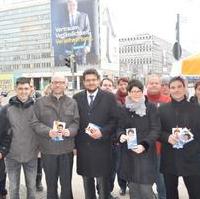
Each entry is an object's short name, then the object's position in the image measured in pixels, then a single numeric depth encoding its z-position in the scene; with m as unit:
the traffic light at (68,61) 13.22
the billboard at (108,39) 61.61
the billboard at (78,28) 59.75
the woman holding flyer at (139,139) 2.79
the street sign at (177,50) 6.74
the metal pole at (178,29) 7.14
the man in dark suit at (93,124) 3.15
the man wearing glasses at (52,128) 3.13
